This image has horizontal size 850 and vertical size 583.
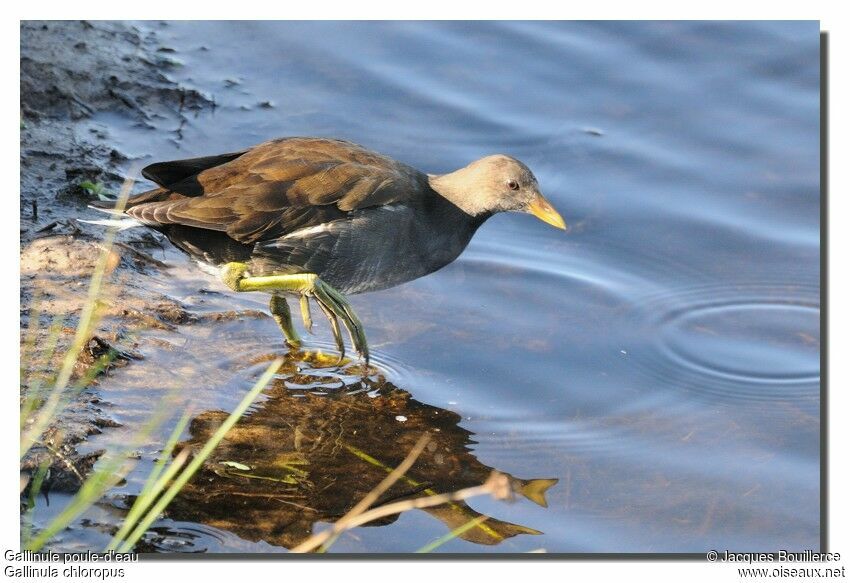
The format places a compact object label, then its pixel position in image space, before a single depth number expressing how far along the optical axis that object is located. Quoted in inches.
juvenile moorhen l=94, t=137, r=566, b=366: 435.2
